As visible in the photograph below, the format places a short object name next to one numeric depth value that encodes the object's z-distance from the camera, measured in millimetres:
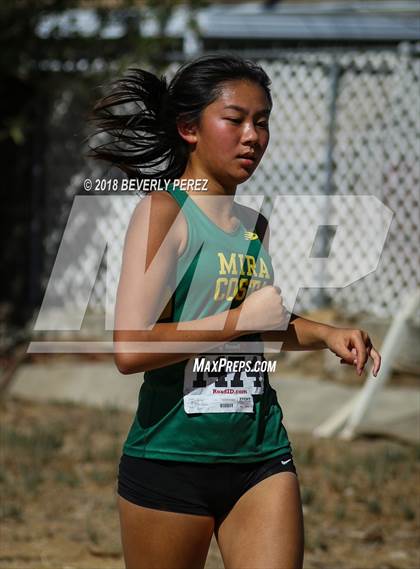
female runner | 5625
